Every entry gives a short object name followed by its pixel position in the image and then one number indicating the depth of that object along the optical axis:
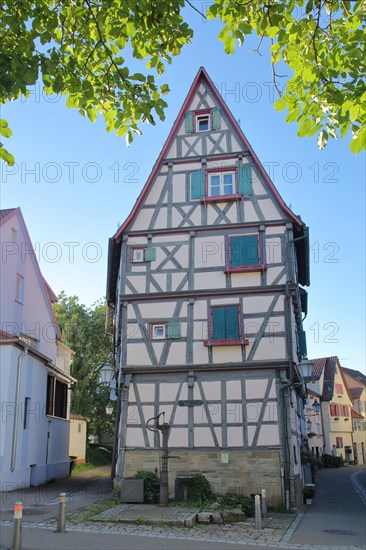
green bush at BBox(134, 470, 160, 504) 16.48
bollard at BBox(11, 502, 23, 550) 8.97
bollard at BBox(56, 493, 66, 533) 11.16
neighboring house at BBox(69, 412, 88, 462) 31.99
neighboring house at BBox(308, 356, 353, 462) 50.78
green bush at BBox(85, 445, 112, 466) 36.22
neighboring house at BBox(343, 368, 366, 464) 58.35
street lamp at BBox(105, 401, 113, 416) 20.96
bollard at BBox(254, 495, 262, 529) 13.11
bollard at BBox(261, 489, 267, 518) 14.84
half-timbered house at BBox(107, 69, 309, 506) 17.33
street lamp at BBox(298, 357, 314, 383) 17.48
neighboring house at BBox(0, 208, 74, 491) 18.92
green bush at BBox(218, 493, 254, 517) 15.68
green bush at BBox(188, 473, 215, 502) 16.52
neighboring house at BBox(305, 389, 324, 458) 44.27
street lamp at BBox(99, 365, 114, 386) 17.89
